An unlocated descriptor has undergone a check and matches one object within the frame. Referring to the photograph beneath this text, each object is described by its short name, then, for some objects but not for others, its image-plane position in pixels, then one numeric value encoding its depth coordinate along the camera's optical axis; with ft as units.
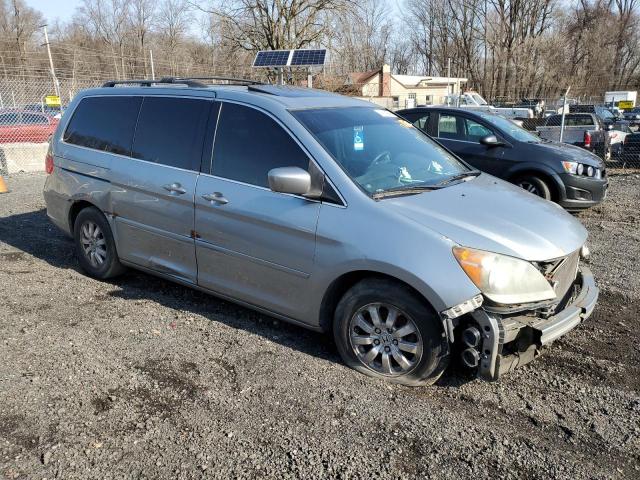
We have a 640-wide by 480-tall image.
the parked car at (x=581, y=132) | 51.65
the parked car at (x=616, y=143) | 48.26
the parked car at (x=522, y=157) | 27.07
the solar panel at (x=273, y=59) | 60.69
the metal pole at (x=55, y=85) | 68.08
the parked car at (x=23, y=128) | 54.70
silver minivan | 10.49
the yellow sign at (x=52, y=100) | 68.90
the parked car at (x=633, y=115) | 98.76
